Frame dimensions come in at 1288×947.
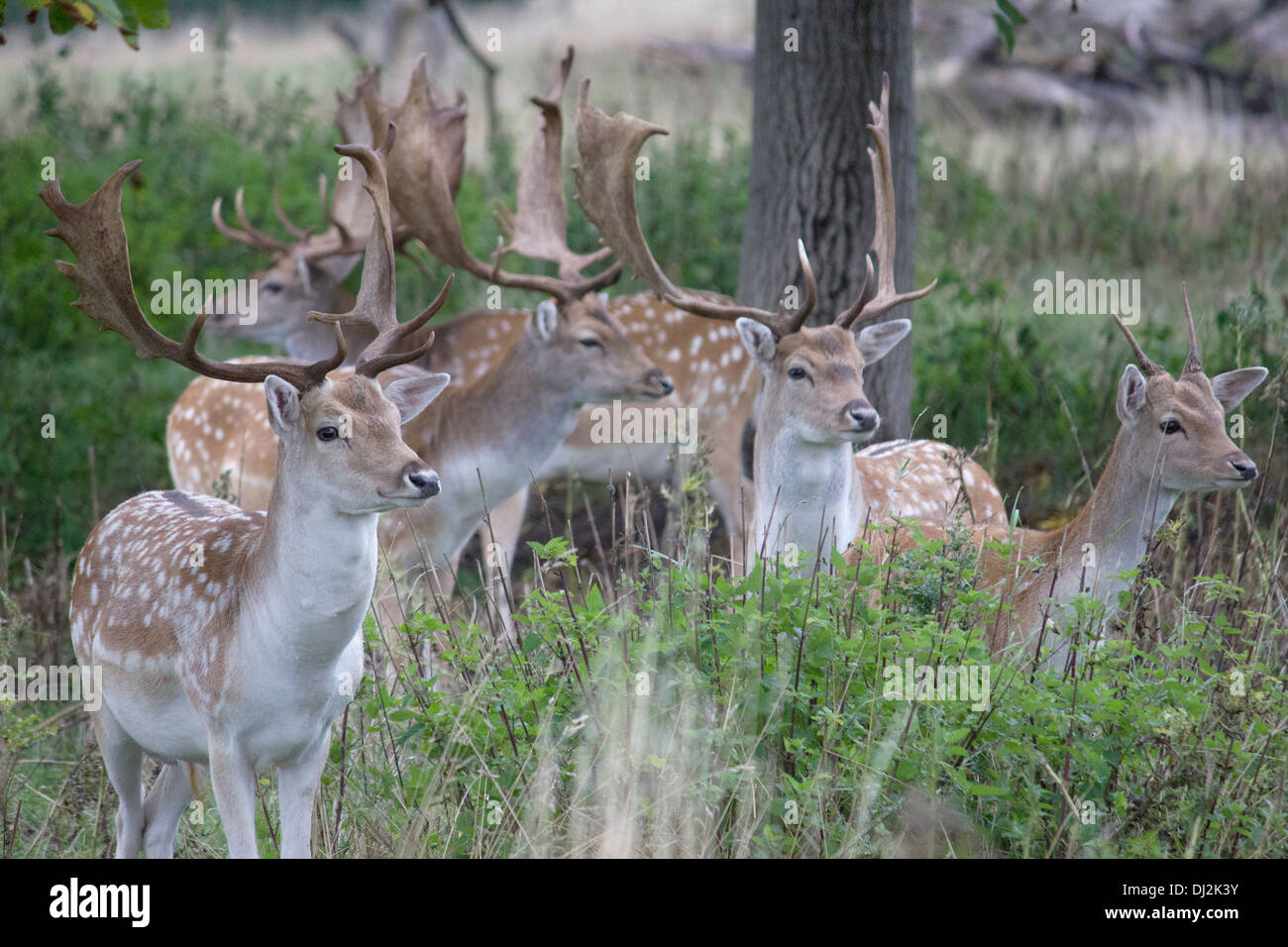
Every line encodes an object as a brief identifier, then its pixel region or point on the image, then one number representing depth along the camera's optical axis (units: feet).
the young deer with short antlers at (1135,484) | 29.53
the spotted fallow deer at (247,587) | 23.48
